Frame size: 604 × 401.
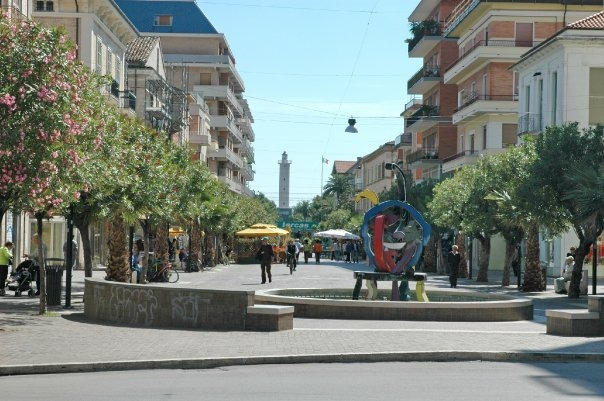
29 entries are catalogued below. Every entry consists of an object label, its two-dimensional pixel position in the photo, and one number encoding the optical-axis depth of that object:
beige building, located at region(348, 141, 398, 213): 122.19
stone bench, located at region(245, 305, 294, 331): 19.22
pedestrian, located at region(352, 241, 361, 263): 81.77
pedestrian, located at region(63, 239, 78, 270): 47.25
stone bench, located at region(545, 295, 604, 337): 19.30
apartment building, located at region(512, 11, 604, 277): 49.84
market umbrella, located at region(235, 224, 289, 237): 73.31
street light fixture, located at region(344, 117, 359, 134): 58.66
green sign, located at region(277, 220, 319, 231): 139.12
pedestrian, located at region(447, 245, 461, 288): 39.02
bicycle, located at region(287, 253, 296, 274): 53.47
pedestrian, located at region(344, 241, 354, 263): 84.81
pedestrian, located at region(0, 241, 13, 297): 30.41
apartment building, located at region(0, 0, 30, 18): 41.21
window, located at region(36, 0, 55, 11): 53.91
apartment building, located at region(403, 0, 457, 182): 77.44
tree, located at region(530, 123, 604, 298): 33.47
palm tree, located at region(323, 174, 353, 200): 183.32
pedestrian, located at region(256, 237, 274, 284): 40.66
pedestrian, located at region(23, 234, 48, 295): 29.52
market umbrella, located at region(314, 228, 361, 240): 85.29
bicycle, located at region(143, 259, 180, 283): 41.06
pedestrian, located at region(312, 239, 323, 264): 79.61
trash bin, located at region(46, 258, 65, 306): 25.59
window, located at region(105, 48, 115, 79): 57.38
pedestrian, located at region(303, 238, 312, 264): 79.47
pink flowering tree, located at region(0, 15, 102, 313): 19.53
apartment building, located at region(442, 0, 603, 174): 61.69
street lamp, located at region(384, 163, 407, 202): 30.06
